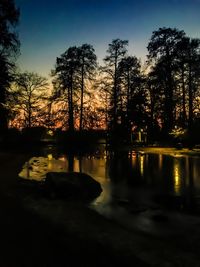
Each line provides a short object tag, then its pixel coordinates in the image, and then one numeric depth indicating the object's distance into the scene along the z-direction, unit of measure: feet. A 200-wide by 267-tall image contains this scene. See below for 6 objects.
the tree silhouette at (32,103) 139.44
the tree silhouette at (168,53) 120.57
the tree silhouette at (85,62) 121.60
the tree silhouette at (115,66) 132.57
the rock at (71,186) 30.45
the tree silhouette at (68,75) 121.39
